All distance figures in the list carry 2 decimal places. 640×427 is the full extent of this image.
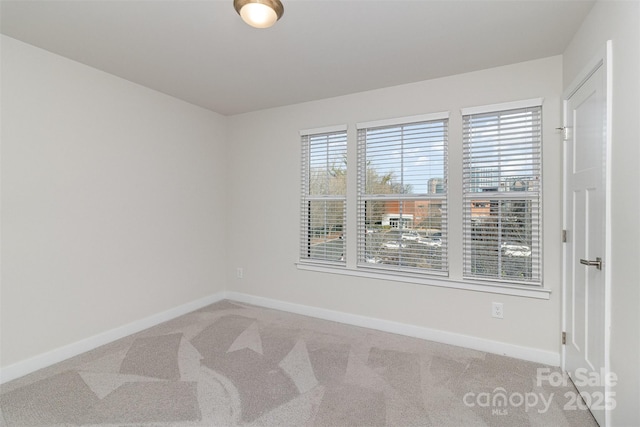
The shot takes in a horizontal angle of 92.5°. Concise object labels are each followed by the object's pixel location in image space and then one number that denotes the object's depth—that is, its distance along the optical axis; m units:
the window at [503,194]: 2.59
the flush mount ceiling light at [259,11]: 1.75
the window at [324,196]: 3.52
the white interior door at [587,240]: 1.77
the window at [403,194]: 2.99
